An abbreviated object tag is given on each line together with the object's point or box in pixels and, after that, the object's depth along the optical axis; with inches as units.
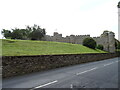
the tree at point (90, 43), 1167.6
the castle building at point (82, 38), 1443.2
